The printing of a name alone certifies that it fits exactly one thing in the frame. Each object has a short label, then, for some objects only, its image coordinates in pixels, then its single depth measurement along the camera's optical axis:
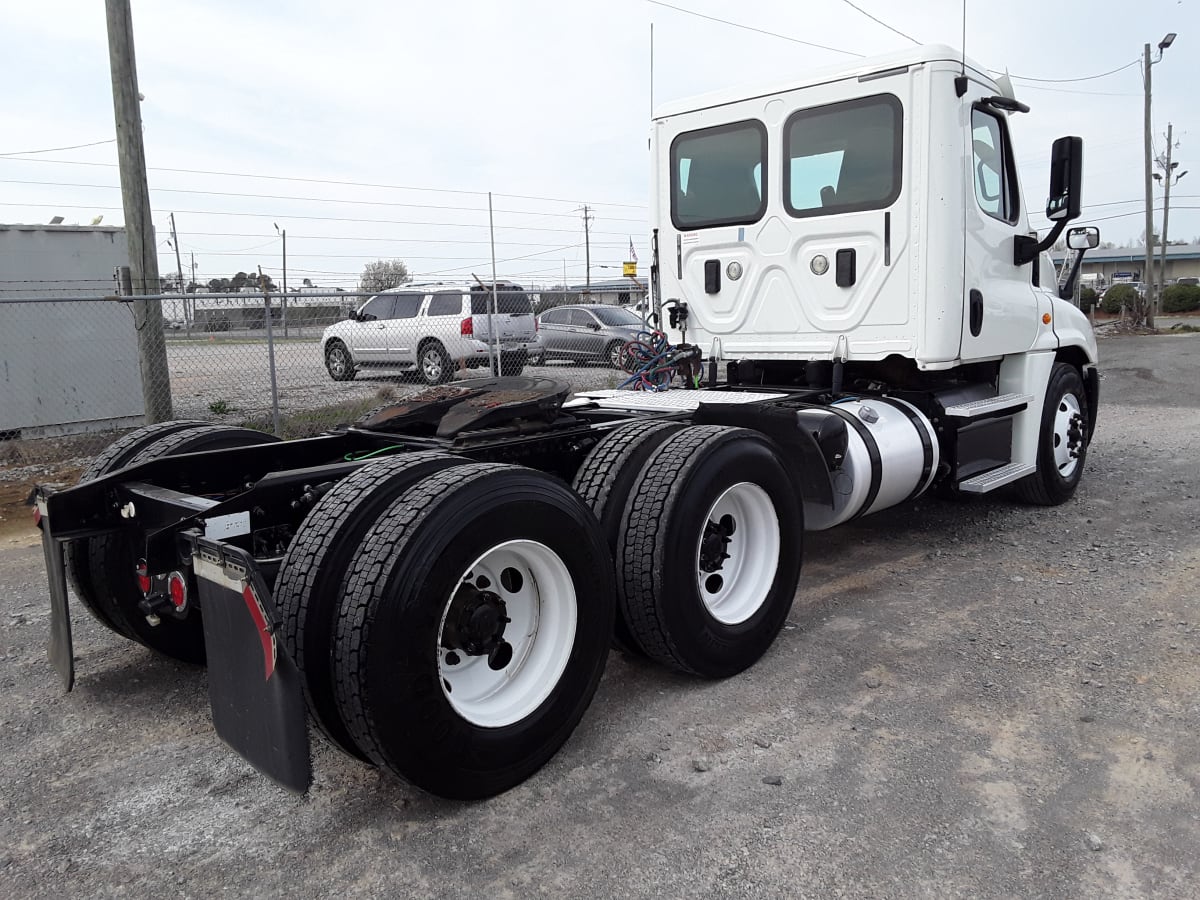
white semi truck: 2.64
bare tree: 20.65
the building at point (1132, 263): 80.94
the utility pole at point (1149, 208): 29.85
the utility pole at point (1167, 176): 40.34
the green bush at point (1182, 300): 43.06
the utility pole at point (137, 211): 8.75
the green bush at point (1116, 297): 34.81
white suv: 13.63
